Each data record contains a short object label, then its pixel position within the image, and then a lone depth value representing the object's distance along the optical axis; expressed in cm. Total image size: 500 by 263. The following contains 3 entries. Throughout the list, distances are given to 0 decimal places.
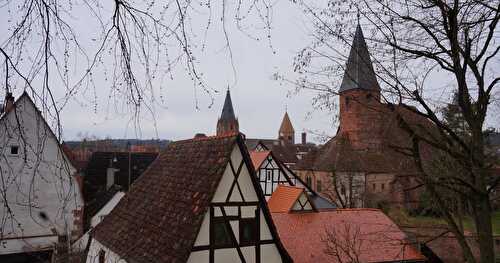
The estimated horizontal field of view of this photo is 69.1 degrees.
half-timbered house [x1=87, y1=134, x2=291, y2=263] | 746
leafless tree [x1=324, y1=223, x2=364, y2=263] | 1185
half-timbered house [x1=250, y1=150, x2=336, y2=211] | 2348
